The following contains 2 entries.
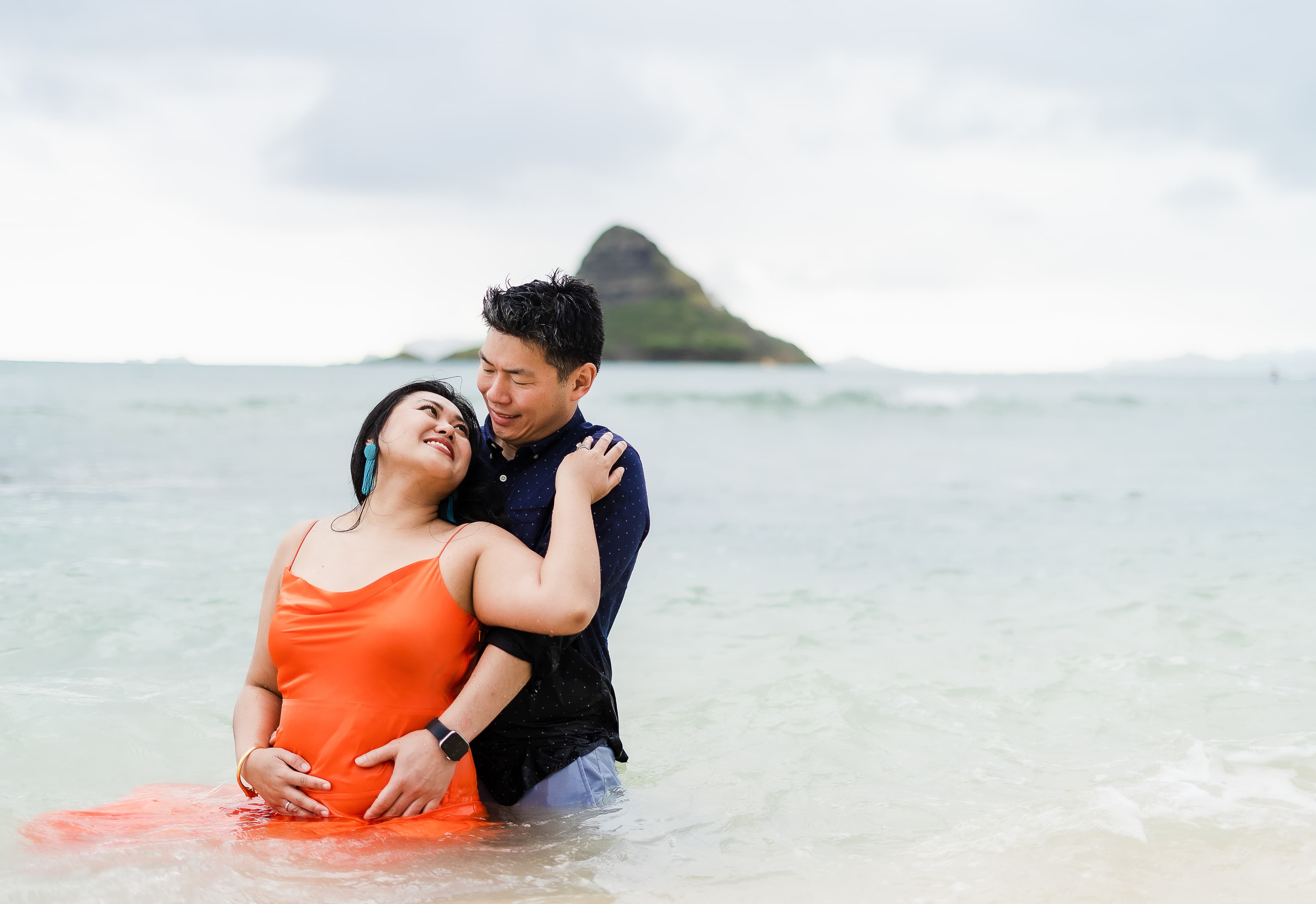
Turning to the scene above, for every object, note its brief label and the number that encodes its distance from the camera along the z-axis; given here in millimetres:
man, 3012
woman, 2961
